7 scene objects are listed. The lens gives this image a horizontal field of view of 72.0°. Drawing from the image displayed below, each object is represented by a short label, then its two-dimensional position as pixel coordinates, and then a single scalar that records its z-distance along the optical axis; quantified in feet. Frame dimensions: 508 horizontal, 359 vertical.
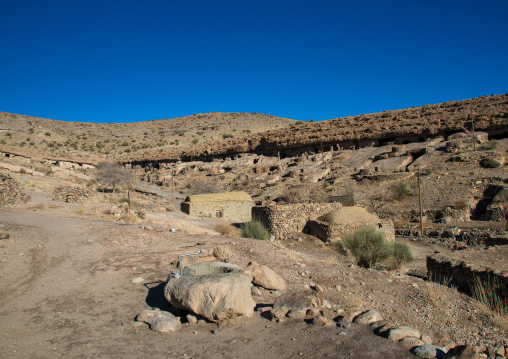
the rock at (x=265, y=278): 20.29
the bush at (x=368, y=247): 33.35
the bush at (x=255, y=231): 45.03
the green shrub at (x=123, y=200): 74.63
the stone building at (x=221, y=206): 67.46
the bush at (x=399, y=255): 34.25
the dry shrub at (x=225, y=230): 47.21
